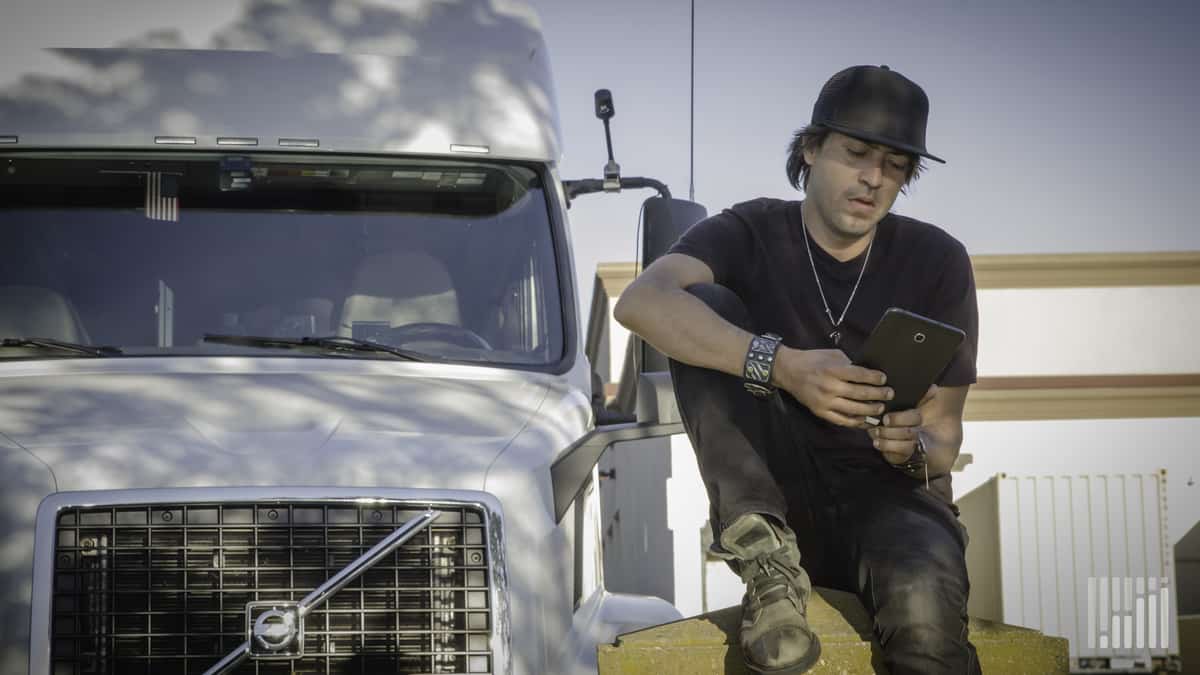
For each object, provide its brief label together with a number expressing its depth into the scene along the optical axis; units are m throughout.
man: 3.59
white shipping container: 16.64
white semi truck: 3.56
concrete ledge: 3.61
